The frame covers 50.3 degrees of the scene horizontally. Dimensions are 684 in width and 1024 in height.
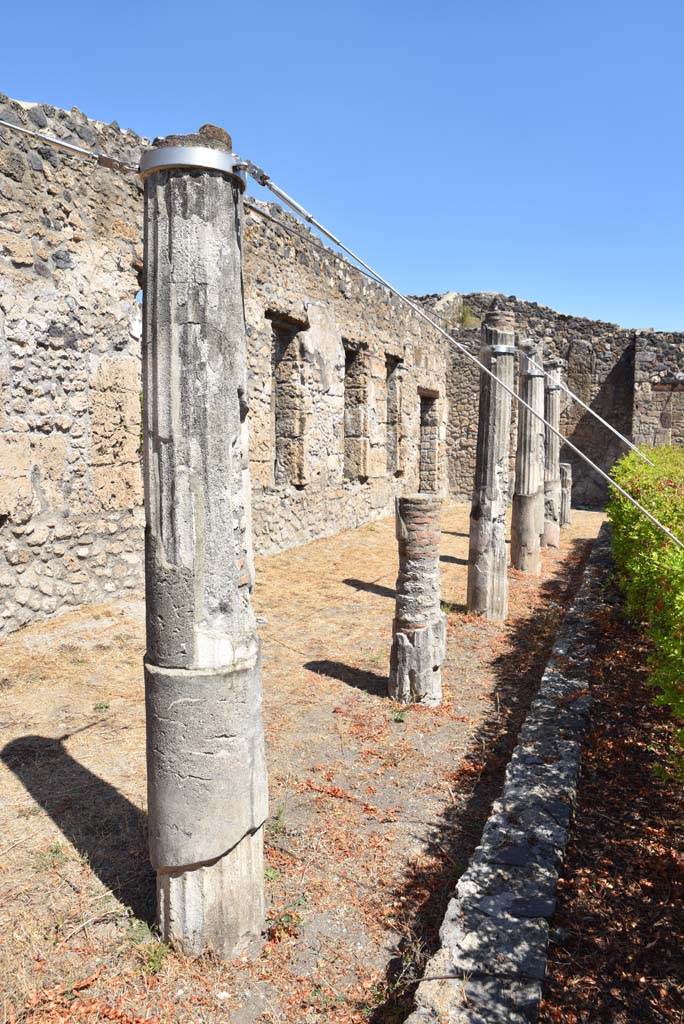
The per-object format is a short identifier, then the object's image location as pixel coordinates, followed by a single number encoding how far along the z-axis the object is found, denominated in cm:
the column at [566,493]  1670
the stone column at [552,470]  1373
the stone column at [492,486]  833
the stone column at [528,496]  1091
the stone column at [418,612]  577
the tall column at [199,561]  275
